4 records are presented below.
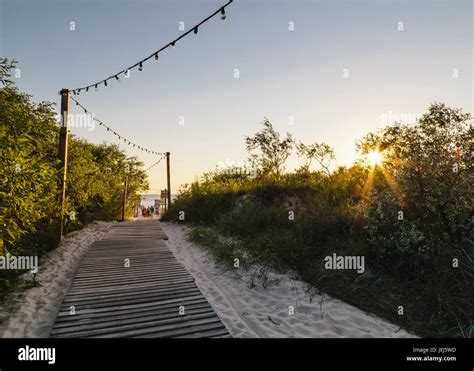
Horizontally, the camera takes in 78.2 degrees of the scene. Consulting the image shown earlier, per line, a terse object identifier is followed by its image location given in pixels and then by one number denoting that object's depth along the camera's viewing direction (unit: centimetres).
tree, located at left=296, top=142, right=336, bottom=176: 1895
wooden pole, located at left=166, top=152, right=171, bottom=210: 2152
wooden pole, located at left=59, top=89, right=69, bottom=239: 942
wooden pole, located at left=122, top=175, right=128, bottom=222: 1944
